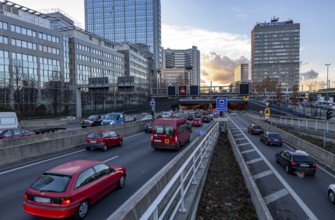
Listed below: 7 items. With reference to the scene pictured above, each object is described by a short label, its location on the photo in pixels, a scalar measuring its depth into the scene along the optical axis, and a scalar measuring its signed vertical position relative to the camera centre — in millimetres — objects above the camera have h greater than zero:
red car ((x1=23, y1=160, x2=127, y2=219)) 6949 -2757
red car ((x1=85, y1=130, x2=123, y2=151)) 18422 -3209
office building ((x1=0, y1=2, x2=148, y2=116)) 53031 +8767
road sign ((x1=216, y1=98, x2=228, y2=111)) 23766 -656
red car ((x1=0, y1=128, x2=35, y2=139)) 19594 -2887
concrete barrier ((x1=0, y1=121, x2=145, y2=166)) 14359 -3405
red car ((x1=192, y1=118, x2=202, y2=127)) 39844 -4103
